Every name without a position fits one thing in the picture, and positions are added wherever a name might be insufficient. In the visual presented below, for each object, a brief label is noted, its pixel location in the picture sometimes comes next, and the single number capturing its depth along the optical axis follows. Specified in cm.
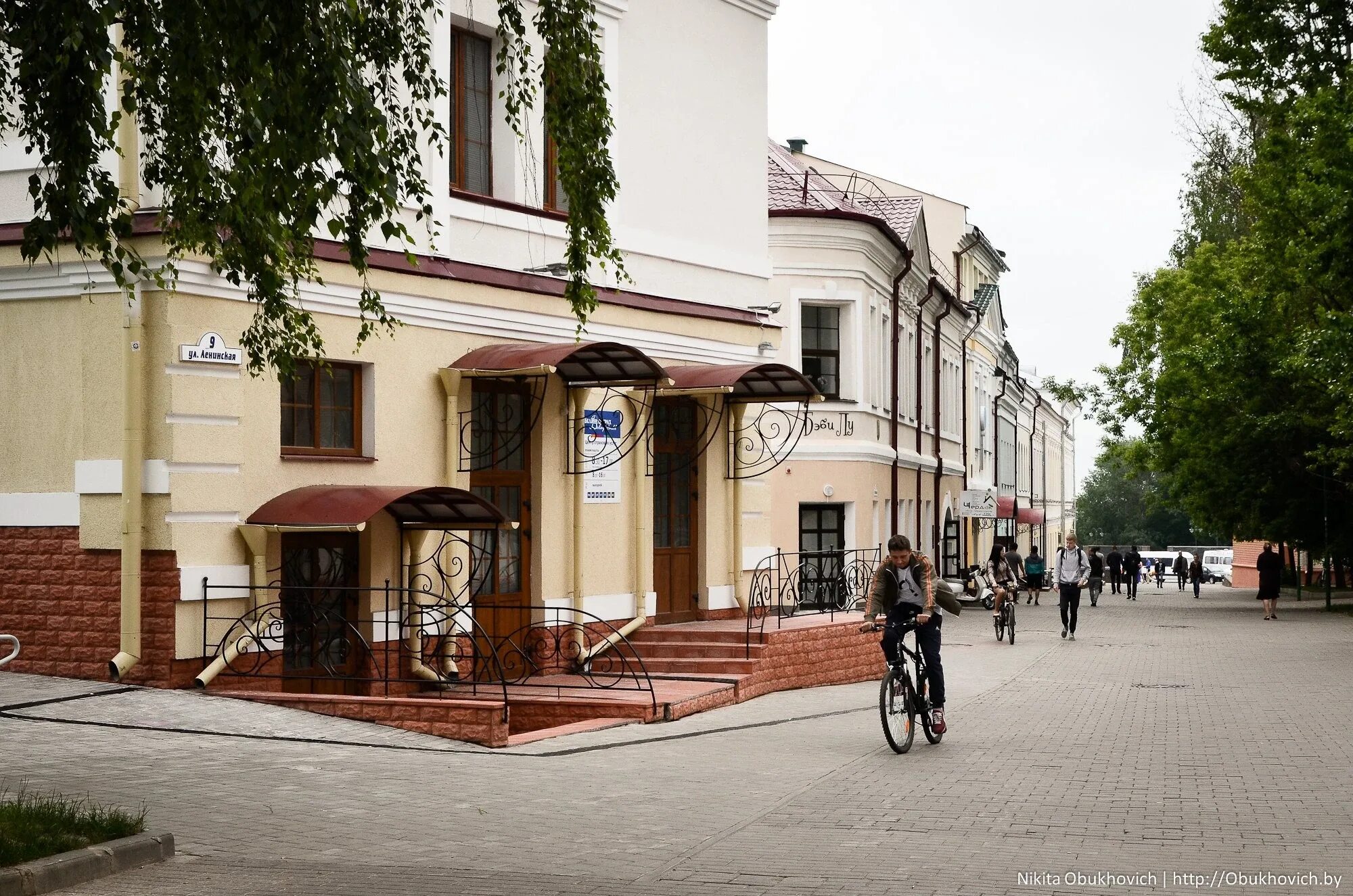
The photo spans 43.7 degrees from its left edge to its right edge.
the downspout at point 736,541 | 2212
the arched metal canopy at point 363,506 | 1463
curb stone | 757
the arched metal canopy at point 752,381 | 1998
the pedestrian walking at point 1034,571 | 4294
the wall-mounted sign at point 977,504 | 4672
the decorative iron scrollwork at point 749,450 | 2200
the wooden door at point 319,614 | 1522
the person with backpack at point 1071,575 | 3138
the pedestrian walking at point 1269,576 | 3984
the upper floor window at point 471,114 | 1794
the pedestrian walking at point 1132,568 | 5978
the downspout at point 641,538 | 2000
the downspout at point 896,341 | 3728
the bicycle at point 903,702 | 1350
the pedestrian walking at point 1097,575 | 4983
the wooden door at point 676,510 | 2112
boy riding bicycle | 1416
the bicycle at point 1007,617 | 2989
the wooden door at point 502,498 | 1789
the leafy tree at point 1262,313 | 3056
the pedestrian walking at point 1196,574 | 5962
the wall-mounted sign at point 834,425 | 3376
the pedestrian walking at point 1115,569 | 6256
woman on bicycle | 2981
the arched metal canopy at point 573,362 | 1675
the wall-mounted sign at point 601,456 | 1922
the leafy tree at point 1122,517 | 14200
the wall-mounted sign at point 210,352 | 1419
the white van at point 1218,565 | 9500
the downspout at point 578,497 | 1891
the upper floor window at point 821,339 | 3428
